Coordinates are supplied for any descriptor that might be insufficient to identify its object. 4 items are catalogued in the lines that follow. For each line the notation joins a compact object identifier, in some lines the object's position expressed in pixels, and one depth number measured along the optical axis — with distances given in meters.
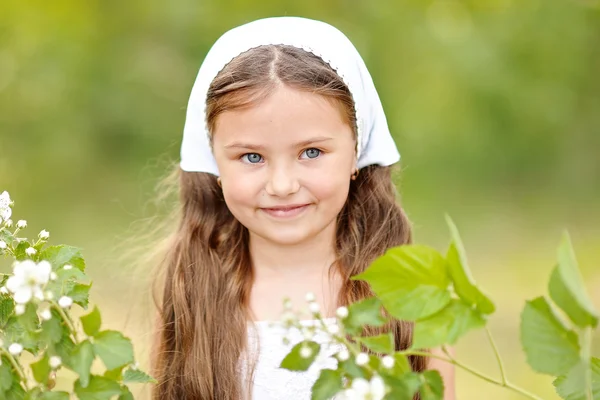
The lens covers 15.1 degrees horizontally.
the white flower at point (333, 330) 1.58
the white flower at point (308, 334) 1.57
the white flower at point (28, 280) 1.57
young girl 1.93
